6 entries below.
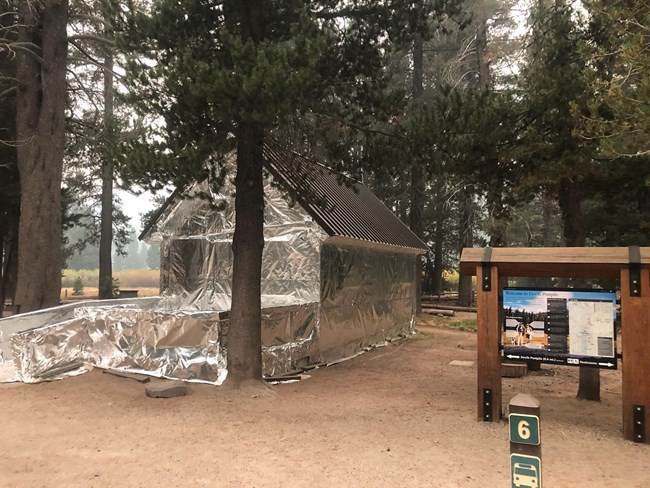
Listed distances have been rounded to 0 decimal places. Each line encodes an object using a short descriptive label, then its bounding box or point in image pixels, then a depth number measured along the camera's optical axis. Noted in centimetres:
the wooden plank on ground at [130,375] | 947
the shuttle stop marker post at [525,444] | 282
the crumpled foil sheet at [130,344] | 945
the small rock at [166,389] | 826
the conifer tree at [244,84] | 648
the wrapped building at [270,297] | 959
